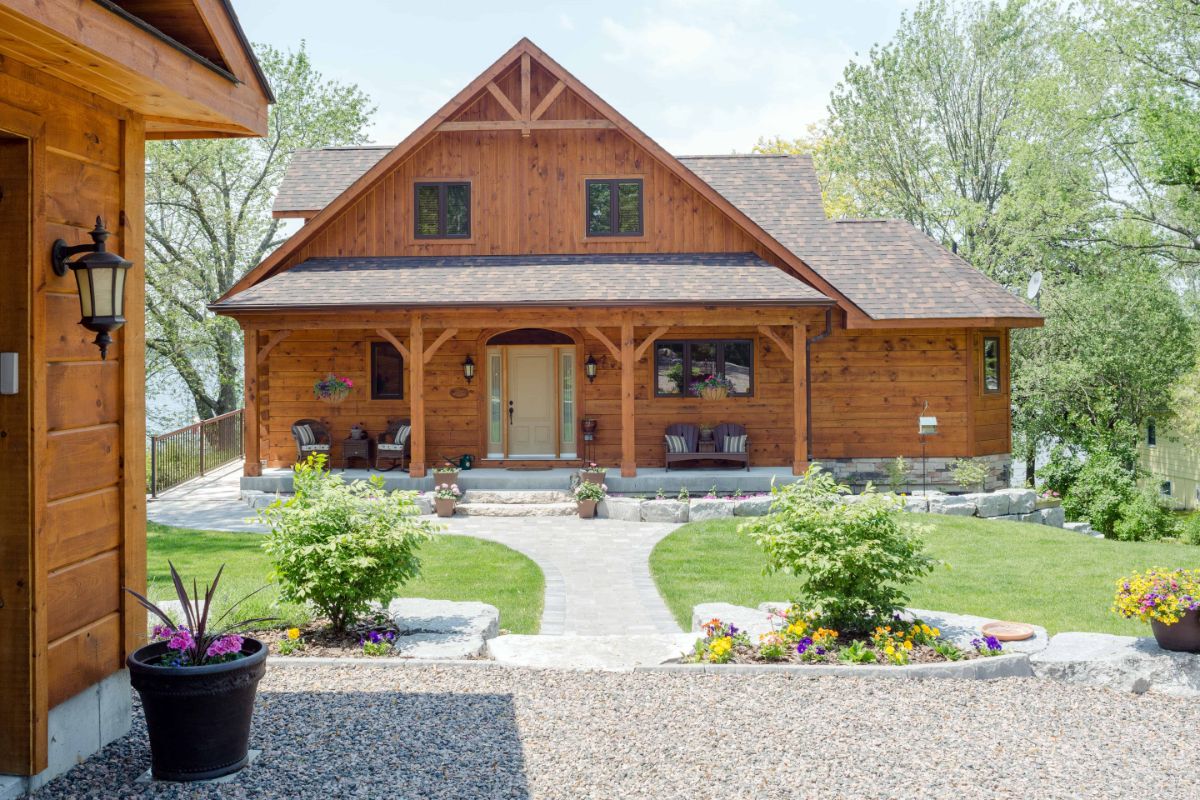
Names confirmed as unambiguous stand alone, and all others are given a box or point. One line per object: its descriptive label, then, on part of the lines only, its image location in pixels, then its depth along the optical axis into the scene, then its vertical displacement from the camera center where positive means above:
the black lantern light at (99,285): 4.81 +0.59
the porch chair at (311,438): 17.23 -0.52
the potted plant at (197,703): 4.76 -1.40
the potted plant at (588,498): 15.38 -1.42
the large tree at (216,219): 29.88 +5.88
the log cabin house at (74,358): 4.57 +0.25
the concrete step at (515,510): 15.66 -1.62
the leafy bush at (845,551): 7.09 -1.05
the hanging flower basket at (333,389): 17.39 +0.31
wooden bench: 17.11 -0.70
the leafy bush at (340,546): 7.19 -1.00
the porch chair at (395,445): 17.38 -0.66
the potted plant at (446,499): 15.60 -1.44
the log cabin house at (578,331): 17.58 +1.30
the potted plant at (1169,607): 6.73 -1.39
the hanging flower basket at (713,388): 17.69 +0.27
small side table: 17.36 -0.70
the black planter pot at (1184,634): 6.77 -1.58
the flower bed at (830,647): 6.94 -1.71
